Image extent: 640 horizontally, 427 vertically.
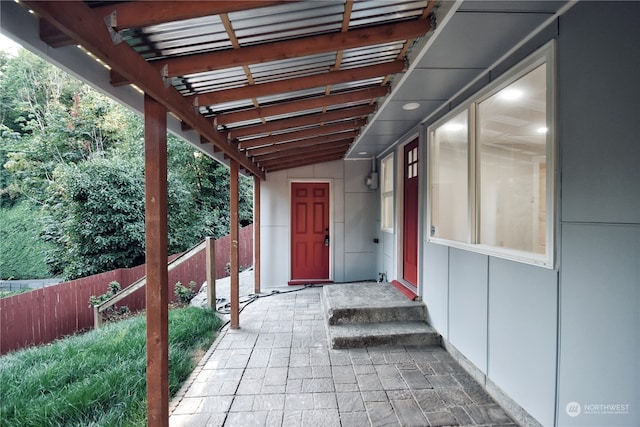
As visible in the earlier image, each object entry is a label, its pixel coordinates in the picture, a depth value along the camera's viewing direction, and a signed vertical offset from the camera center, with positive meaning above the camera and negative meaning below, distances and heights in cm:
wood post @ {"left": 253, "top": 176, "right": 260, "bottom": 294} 562 -42
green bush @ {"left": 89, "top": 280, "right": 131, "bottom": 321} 565 -197
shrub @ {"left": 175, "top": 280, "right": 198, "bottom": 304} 654 -189
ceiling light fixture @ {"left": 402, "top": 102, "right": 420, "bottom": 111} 302 +104
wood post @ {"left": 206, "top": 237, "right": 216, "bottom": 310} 459 -104
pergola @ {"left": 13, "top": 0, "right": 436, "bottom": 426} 129 +90
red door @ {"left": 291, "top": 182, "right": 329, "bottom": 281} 605 -47
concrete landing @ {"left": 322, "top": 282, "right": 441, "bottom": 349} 326 -136
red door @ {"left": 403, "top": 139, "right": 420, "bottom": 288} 402 -11
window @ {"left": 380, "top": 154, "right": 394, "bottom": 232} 516 +23
